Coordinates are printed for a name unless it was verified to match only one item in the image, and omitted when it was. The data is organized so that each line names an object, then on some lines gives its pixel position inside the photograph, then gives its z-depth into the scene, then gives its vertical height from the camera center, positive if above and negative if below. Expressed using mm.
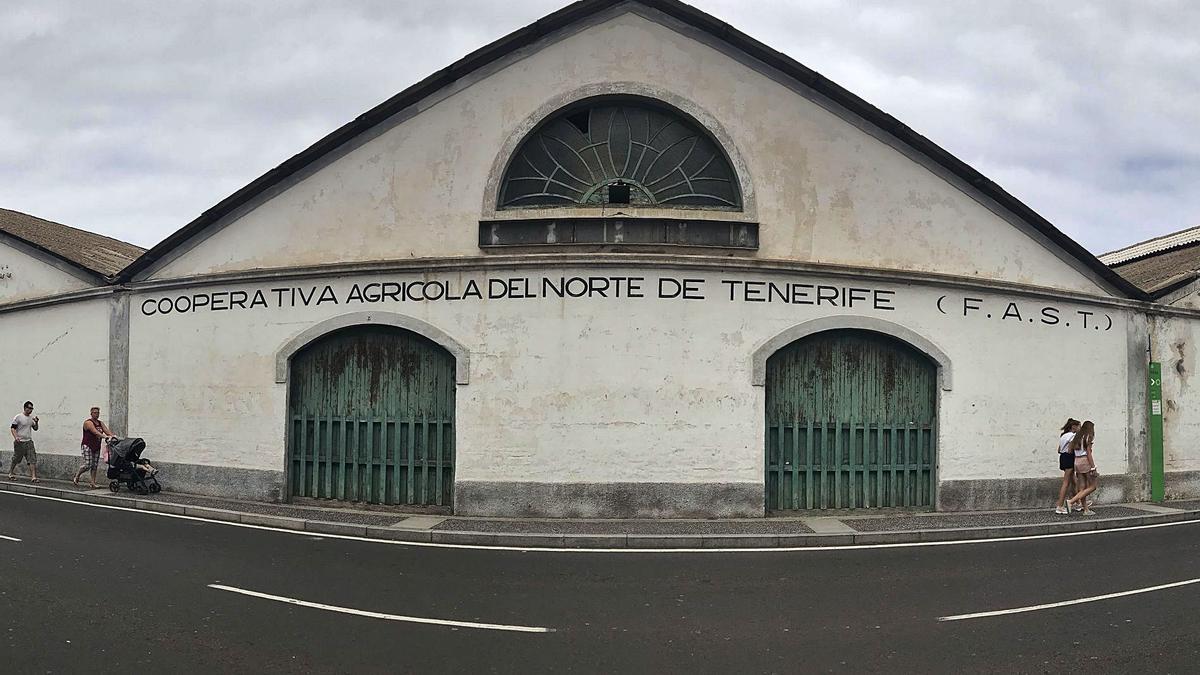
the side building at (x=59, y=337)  14805 +918
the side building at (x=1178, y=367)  14117 +543
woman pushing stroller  13828 -954
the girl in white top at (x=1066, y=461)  12344 -1015
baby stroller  13109 -1373
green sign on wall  13797 -685
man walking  14719 -990
